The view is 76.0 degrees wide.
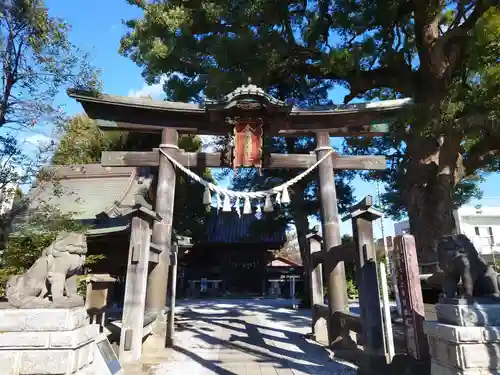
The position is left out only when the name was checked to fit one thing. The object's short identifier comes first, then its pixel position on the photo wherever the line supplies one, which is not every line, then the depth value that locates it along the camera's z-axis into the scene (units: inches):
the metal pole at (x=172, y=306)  285.4
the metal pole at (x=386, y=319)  184.9
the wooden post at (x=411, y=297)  167.0
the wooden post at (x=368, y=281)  189.1
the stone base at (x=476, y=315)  128.0
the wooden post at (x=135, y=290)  199.3
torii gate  269.0
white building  1242.6
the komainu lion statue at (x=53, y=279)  132.0
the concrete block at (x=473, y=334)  124.6
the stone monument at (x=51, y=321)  123.0
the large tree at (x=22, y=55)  294.4
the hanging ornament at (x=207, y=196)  292.8
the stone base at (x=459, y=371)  123.0
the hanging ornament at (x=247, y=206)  279.7
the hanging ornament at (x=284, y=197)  289.7
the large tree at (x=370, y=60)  333.7
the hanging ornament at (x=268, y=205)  282.3
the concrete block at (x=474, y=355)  123.6
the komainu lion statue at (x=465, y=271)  137.1
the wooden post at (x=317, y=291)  300.5
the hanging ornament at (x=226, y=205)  283.1
